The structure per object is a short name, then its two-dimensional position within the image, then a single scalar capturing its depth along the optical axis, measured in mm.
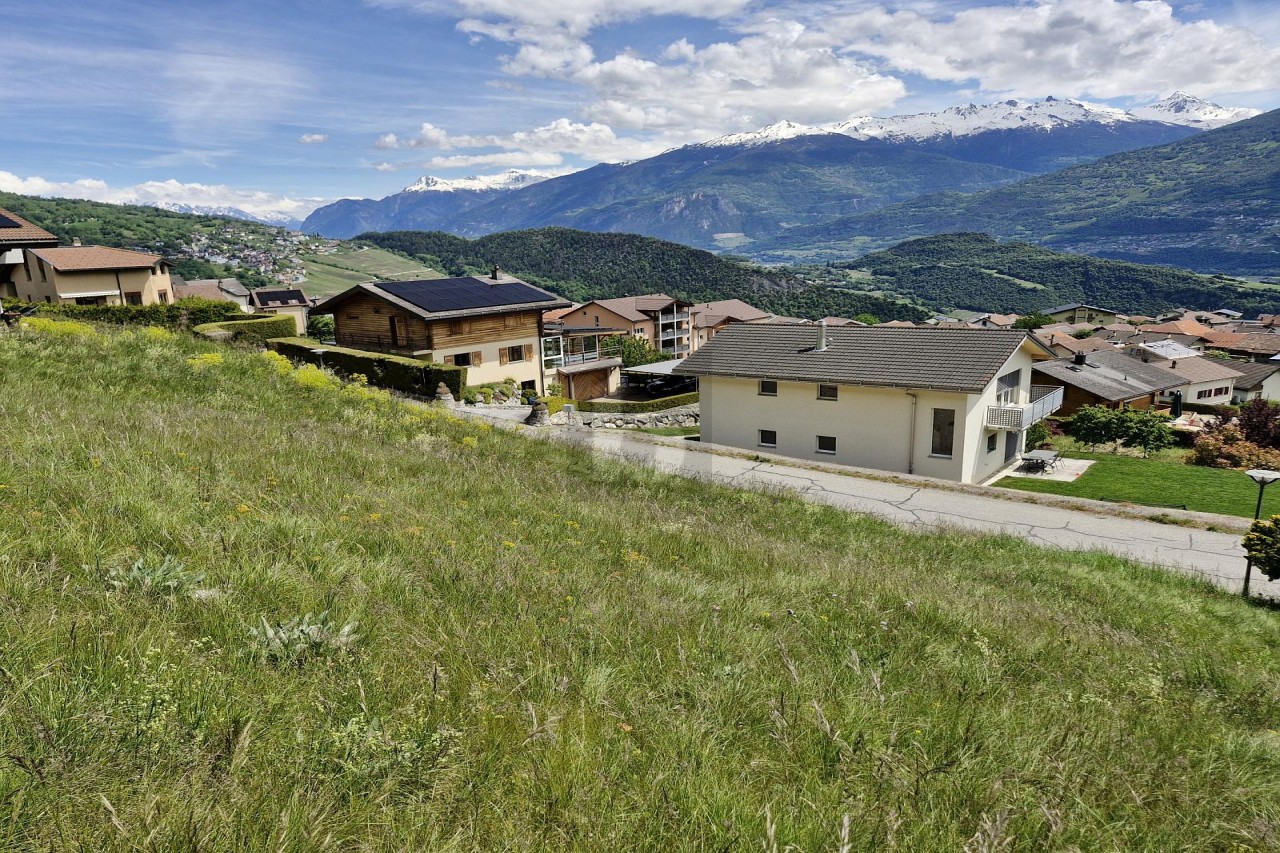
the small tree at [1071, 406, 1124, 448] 35281
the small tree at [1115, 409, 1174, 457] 34250
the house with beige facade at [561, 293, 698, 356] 87375
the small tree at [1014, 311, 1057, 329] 105744
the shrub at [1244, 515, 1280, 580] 11148
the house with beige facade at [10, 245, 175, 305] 36406
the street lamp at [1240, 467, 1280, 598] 13109
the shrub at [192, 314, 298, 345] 26139
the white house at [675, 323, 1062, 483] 23344
